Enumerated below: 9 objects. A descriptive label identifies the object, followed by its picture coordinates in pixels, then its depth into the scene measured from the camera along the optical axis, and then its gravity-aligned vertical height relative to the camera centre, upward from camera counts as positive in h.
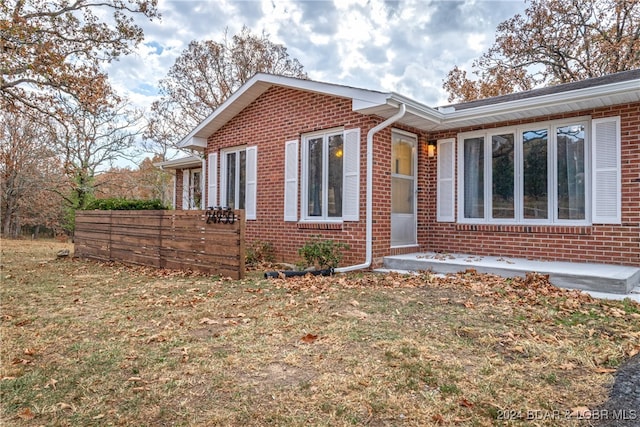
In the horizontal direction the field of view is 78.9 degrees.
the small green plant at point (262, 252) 8.34 -0.73
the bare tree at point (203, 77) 20.42 +7.44
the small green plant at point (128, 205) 9.94 +0.34
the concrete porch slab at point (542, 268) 4.98 -0.72
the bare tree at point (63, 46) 8.47 +4.11
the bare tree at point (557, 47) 15.05 +7.30
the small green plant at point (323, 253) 6.87 -0.62
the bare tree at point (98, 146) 18.00 +3.50
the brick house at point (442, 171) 6.12 +0.91
